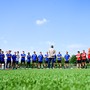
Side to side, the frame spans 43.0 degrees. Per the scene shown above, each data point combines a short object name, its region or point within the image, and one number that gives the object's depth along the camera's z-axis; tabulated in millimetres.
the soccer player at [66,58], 11800
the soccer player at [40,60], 11954
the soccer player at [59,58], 11712
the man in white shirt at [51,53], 9633
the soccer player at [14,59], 11534
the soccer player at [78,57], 11275
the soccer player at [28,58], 12168
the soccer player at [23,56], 11784
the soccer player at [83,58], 11106
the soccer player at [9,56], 11232
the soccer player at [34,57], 11902
